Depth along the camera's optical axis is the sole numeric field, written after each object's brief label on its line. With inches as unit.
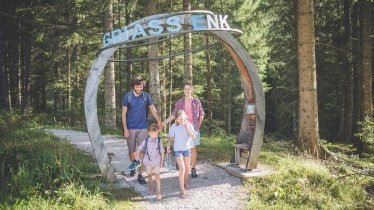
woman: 280.4
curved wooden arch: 244.4
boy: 237.0
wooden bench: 299.9
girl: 240.4
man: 264.1
